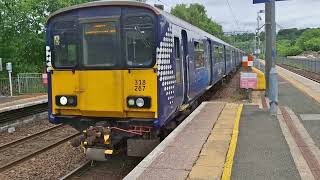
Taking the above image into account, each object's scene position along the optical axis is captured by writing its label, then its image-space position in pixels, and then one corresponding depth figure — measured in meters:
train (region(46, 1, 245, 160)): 8.16
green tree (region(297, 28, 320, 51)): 106.40
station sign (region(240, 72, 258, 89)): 17.17
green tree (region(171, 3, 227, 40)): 62.22
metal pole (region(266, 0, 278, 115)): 12.30
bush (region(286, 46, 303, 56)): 109.75
